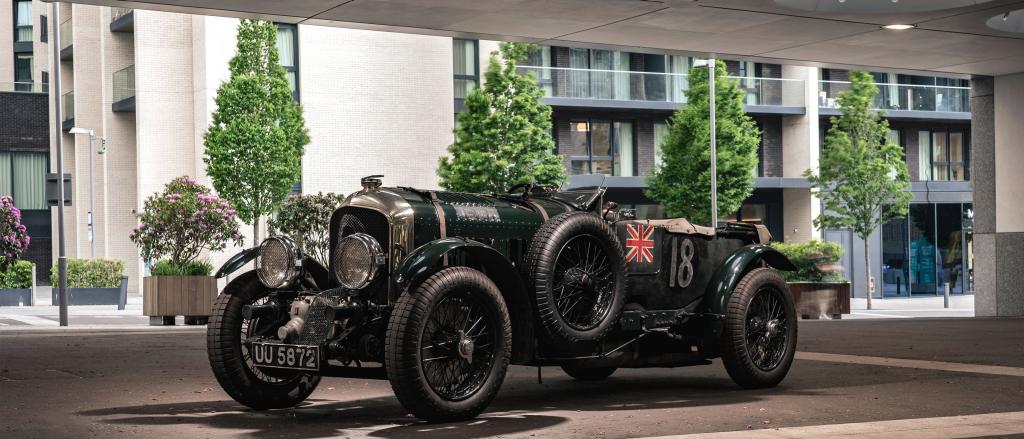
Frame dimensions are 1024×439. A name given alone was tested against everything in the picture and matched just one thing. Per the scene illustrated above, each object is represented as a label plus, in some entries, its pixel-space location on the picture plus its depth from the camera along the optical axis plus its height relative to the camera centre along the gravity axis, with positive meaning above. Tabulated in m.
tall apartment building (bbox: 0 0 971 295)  41.16 +3.81
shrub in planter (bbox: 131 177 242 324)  24.25 -0.30
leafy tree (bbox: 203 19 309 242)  35.19 +2.61
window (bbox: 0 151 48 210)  60.72 +2.47
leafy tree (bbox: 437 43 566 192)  37.50 +2.52
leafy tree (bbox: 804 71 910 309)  41.22 +1.55
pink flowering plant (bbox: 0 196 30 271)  37.58 -0.20
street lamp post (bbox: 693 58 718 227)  40.38 +2.11
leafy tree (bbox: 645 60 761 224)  42.62 +2.19
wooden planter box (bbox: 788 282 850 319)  28.50 -1.87
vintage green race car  7.79 -0.53
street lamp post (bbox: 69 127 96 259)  43.66 +1.57
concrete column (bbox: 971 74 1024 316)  21.39 +0.32
